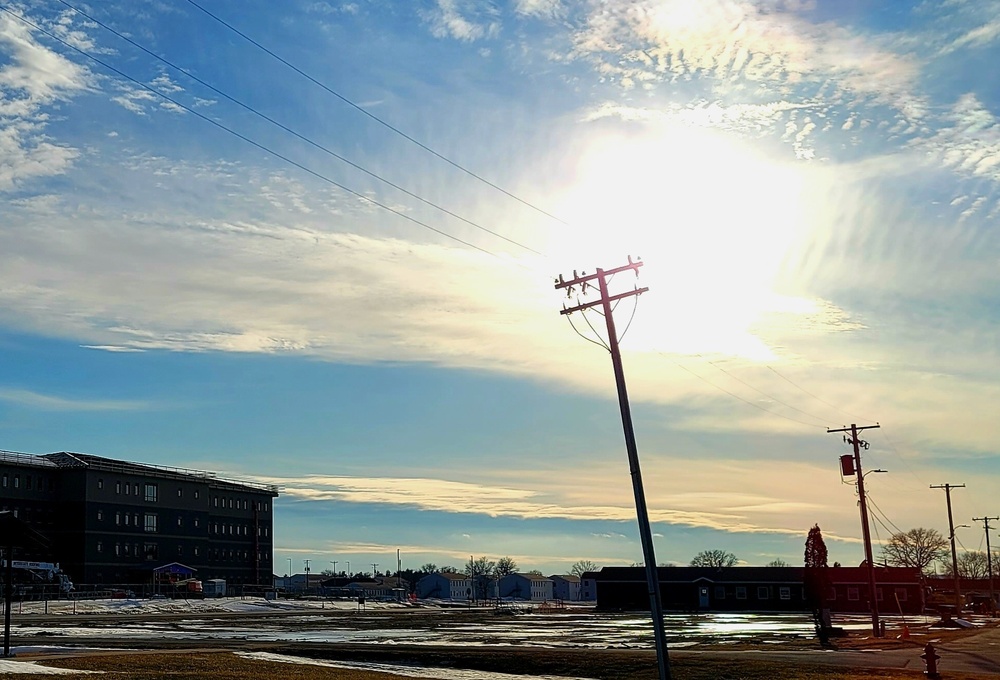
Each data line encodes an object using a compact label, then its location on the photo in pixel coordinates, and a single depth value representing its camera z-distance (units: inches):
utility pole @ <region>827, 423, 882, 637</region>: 2192.9
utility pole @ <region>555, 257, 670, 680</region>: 970.7
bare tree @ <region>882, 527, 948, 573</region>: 6422.2
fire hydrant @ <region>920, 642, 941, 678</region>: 1134.4
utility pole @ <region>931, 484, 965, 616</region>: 3571.6
